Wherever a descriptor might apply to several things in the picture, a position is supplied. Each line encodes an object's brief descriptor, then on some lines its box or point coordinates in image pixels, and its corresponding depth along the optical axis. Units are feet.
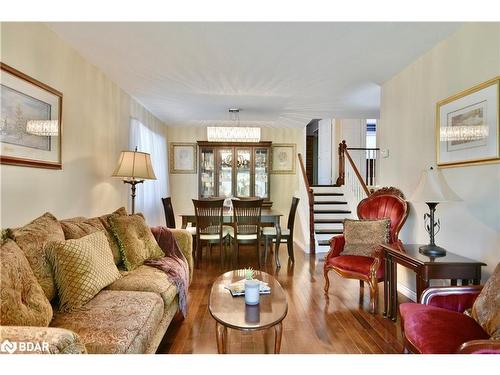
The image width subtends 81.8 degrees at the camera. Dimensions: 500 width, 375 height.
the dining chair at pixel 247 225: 13.19
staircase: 16.75
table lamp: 7.23
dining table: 13.67
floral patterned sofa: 3.30
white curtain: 14.29
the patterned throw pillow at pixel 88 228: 6.57
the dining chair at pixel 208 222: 12.89
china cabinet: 19.83
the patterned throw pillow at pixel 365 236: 9.53
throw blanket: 7.67
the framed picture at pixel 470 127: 6.76
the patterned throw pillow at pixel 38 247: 5.15
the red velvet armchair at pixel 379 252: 8.74
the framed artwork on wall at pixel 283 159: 20.85
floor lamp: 10.19
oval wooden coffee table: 5.02
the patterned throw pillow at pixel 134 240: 7.79
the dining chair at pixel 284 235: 13.94
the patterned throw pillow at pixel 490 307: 4.63
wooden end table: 6.71
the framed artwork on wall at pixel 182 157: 20.98
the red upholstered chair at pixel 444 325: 4.36
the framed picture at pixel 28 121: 6.22
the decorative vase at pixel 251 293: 5.71
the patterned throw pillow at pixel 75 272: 5.36
